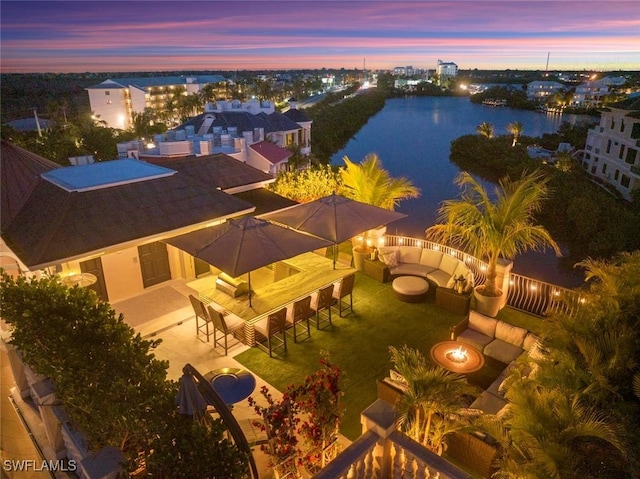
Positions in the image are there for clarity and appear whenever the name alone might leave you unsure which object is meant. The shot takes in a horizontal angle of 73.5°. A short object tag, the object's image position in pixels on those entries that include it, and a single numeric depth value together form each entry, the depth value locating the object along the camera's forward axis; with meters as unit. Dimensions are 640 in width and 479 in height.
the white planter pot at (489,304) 10.82
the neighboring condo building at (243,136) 23.89
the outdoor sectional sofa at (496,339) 7.96
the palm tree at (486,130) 64.31
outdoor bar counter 9.16
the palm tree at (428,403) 5.46
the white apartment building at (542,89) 126.94
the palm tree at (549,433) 4.30
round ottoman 11.55
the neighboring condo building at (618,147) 34.12
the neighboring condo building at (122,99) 85.19
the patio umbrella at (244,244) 8.88
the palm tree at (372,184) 14.41
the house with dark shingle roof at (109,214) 10.02
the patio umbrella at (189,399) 4.66
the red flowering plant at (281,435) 5.39
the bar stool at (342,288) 10.62
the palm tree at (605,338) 5.29
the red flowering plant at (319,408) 5.53
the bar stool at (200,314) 9.55
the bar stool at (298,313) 9.65
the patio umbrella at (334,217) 11.15
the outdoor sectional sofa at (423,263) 12.41
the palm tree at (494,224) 10.28
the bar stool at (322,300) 10.06
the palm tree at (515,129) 60.77
